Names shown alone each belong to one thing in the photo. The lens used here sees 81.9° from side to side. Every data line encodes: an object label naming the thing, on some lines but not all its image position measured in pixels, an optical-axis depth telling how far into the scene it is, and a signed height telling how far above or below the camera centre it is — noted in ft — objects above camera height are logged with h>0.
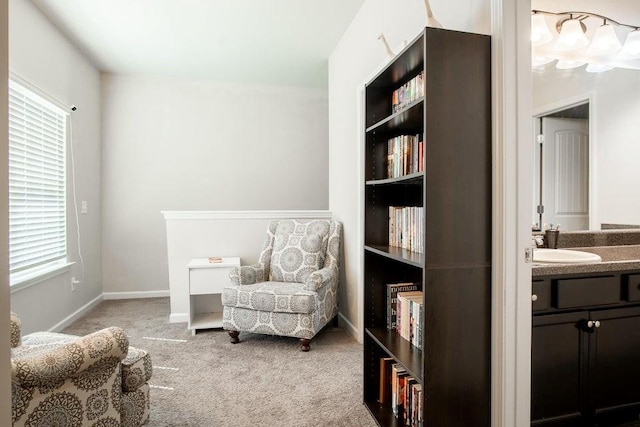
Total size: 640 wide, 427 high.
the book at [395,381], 5.90 -2.90
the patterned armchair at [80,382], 4.02 -2.14
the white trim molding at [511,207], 4.61 -0.09
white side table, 10.37 -2.18
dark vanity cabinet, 5.14 -2.19
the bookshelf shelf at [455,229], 4.52 -0.35
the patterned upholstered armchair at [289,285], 8.97 -2.14
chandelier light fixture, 6.81 +3.04
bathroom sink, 5.50 -0.91
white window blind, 8.79 +0.73
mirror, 7.18 +1.06
